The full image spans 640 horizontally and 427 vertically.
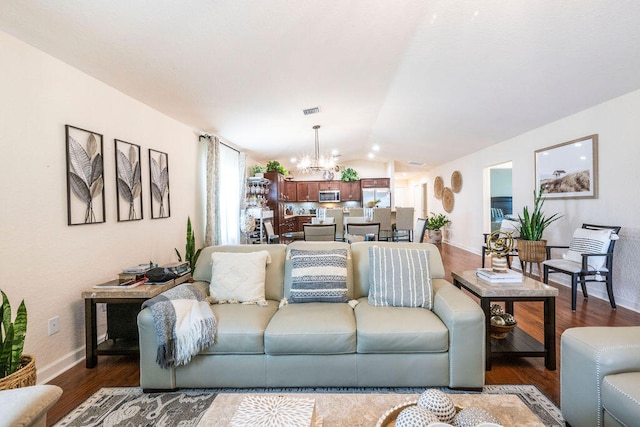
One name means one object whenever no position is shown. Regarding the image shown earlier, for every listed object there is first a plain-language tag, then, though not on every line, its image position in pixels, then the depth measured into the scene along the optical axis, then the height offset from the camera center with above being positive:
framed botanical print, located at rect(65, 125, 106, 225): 2.35 +0.30
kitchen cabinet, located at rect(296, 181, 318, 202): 10.06 +0.68
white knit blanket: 1.83 -0.74
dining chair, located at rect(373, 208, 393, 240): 5.98 -0.22
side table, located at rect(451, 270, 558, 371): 2.07 -0.71
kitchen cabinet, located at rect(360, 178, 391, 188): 10.03 +0.92
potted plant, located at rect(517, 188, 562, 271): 3.97 -0.45
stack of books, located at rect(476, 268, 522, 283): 2.19 -0.51
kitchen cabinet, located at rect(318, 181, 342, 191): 10.04 +0.84
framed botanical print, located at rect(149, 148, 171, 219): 3.36 +0.33
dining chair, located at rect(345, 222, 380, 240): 5.02 -0.33
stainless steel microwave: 9.96 +0.47
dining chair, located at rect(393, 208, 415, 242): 6.23 -0.25
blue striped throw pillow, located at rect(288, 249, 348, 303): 2.29 -0.53
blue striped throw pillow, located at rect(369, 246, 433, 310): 2.18 -0.52
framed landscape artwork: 3.72 +0.53
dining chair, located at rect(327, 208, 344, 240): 5.99 -0.23
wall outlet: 2.19 -0.83
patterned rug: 1.69 -1.19
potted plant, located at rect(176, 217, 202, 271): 3.50 -0.45
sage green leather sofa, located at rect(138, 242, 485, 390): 1.86 -0.91
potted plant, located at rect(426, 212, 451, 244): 8.61 -0.54
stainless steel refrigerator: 9.84 +0.47
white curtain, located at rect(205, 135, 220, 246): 4.53 +0.31
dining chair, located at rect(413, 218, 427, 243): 4.96 -0.36
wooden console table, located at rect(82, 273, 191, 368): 2.25 -0.68
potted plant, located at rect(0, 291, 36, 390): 1.55 -0.71
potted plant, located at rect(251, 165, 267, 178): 7.41 +0.98
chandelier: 6.72 +1.04
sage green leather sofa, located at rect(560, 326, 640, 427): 1.23 -0.76
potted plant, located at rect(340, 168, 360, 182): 10.12 +1.18
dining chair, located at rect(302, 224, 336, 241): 4.39 -0.33
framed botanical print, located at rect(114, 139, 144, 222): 2.84 +0.31
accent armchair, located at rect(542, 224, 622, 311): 3.23 -0.59
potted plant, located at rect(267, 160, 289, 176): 7.82 +1.15
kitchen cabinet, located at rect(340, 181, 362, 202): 10.12 +0.63
